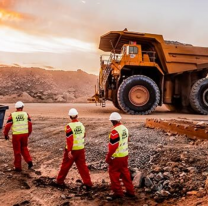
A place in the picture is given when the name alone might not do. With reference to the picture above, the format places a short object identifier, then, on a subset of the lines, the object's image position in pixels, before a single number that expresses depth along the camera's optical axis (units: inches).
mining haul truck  588.7
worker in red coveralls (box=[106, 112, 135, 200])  210.2
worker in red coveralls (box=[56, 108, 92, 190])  233.0
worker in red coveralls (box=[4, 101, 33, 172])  275.6
